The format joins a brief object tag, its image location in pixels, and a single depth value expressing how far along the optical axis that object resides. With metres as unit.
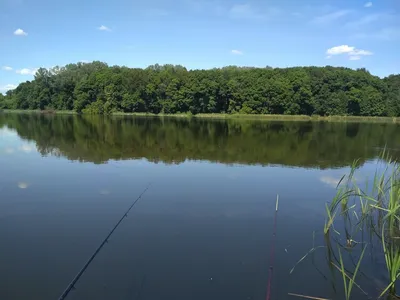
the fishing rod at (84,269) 5.32
